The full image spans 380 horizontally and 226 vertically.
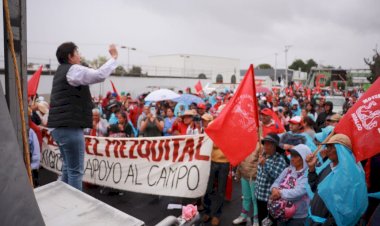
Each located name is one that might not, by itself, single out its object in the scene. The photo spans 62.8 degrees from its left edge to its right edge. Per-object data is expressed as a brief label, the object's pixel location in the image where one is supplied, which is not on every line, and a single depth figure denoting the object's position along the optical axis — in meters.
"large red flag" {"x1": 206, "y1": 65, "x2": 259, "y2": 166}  4.01
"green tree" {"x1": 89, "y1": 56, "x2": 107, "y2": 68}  78.20
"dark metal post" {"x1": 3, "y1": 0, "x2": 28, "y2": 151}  1.80
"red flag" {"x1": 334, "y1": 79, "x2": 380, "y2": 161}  2.73
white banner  5.20
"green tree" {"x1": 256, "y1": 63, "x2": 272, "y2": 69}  125.67
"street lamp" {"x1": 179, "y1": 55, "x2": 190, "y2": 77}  77.69
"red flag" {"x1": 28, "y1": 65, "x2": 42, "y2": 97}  7.59
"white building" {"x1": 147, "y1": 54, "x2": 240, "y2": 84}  71.00
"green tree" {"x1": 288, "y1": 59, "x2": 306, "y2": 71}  114.24
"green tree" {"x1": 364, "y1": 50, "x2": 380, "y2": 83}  18.35
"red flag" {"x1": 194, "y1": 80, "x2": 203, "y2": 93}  18.84
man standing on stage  3.11
